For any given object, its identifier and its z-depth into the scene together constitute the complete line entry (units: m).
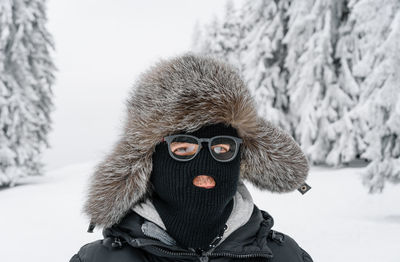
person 1.86
